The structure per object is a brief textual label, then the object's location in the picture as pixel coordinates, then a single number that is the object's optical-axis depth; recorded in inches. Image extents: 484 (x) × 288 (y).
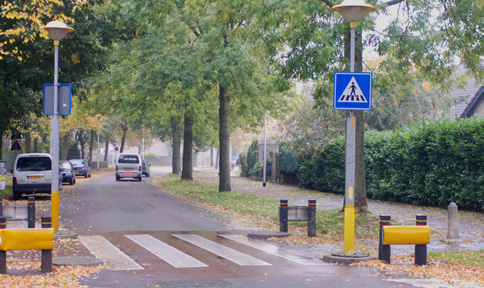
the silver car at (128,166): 1536.7
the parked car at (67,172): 1344.7
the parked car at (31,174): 906.1
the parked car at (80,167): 1809.8
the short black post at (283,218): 541.0
